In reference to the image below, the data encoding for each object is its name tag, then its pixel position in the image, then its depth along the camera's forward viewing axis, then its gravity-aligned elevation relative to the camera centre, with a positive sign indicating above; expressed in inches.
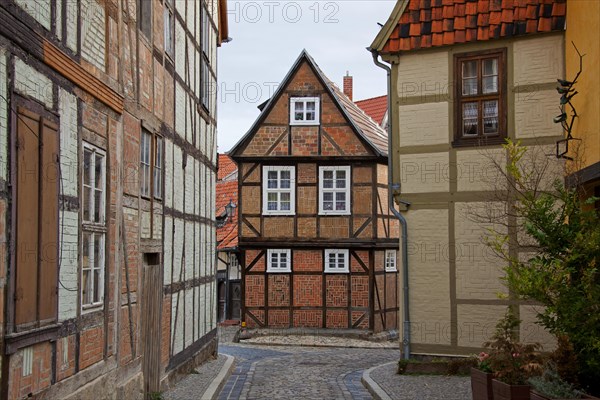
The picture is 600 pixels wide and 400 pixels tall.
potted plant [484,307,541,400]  333.1 -52.3
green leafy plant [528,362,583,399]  308.5 -56.1
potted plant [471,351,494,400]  362.0 -62.6
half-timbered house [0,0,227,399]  239.0 +22.1
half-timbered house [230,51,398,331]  971.3 +45.6
